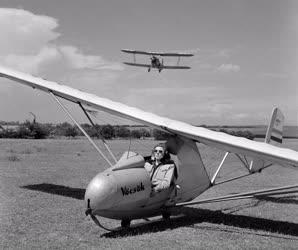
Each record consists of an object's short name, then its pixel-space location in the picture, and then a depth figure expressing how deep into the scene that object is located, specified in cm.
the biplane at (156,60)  6226
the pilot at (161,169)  923
